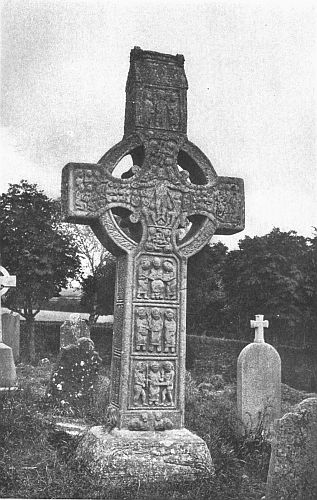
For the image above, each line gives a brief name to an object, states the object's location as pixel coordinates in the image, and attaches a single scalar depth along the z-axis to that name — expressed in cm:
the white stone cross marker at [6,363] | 1143
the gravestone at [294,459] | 457
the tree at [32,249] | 2056
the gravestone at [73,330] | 1540
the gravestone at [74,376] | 923
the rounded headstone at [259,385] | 881
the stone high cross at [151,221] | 579
